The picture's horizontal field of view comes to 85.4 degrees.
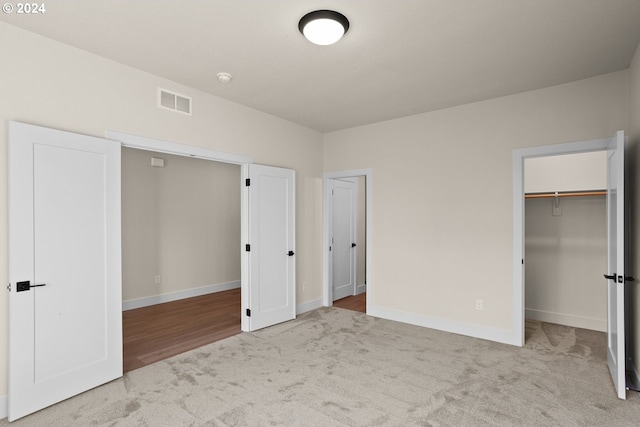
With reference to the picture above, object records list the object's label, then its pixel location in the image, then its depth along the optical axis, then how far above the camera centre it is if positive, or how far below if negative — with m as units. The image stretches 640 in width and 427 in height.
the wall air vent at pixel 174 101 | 3.43 +1.17
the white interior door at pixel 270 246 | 4.27 -0.40
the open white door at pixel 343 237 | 5.87 -0.38
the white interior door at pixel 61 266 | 2.43 -0.38
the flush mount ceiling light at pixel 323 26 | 2.32 +1.30
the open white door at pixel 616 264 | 2.60 -0.40
